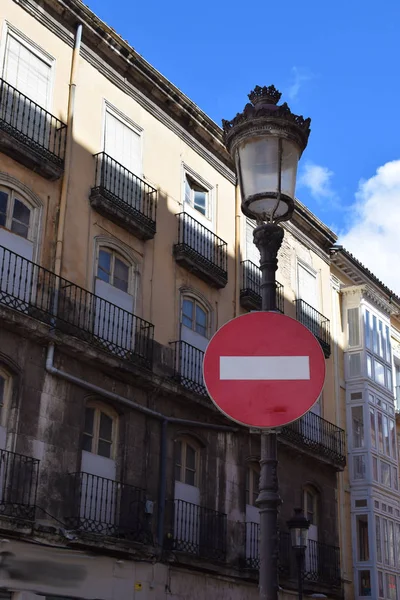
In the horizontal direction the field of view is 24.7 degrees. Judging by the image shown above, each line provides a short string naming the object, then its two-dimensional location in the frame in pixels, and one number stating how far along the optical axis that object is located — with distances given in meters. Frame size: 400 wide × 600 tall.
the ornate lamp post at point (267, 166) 6.39
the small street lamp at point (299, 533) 17.83
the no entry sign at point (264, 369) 5.36
